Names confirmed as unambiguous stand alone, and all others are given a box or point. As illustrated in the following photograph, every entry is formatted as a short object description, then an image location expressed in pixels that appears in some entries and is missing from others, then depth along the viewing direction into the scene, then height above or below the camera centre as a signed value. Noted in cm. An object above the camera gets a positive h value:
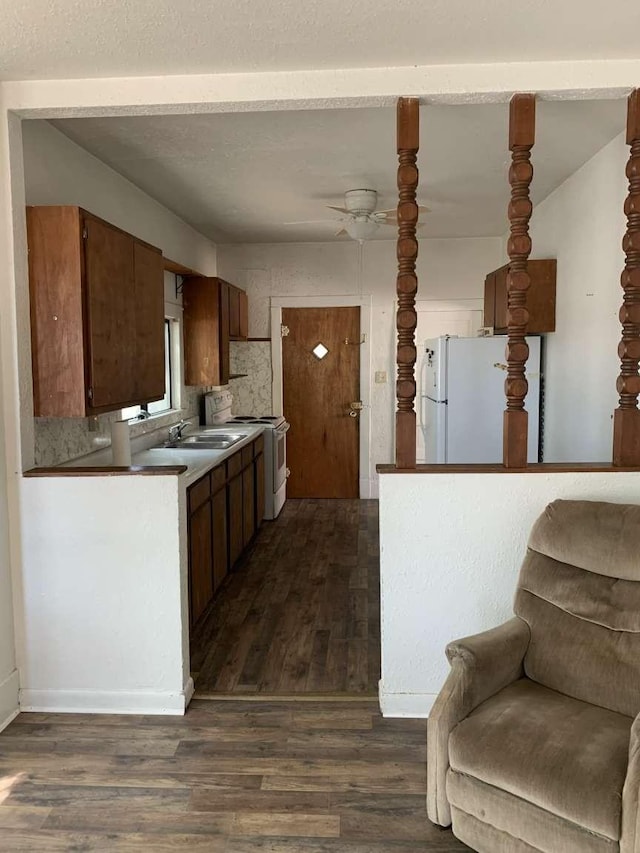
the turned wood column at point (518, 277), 261 +35
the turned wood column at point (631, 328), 260 +15
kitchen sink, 477 -54
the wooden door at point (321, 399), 688 -31
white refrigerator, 494 -21
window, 536 -3
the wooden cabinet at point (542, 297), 470 +49
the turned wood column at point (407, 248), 262 +47
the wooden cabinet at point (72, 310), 281 +25
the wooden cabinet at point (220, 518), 361 -95
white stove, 597 -63
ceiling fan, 459 +105
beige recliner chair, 173 -103
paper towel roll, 343 -38
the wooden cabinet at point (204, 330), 555 +32
